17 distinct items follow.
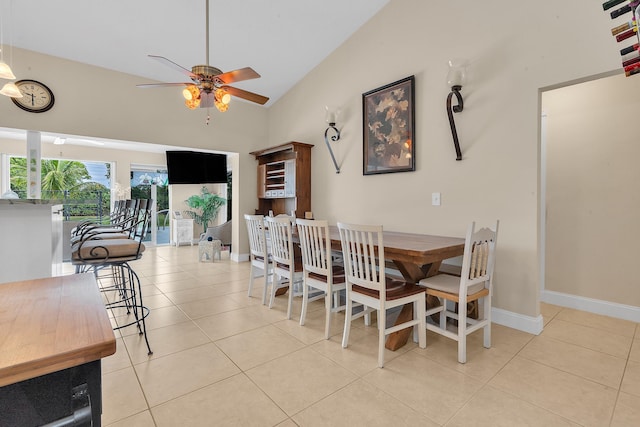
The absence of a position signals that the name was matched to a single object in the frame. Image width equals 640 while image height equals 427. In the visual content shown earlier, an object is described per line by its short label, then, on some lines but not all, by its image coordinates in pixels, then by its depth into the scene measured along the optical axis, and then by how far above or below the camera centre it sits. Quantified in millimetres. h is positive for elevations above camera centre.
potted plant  7188 +75
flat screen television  6754 +952
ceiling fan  2520 +1096
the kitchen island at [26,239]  1739 -177
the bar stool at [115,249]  2148 -289
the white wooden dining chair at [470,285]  2100 -576
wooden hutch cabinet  4660 +505
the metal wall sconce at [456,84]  2744 +1144
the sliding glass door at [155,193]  7230 +409
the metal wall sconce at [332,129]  4082 +1139
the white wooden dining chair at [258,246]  3242 -421
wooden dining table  2170 -344
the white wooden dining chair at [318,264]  2457 -476
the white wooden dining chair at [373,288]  2070 -606
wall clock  3596 +1371
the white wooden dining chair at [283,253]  2861 -435
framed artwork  3334 +945
